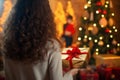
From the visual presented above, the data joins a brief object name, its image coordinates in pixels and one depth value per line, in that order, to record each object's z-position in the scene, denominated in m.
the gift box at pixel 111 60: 4.24
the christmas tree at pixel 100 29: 4.62
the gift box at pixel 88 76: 1.86
